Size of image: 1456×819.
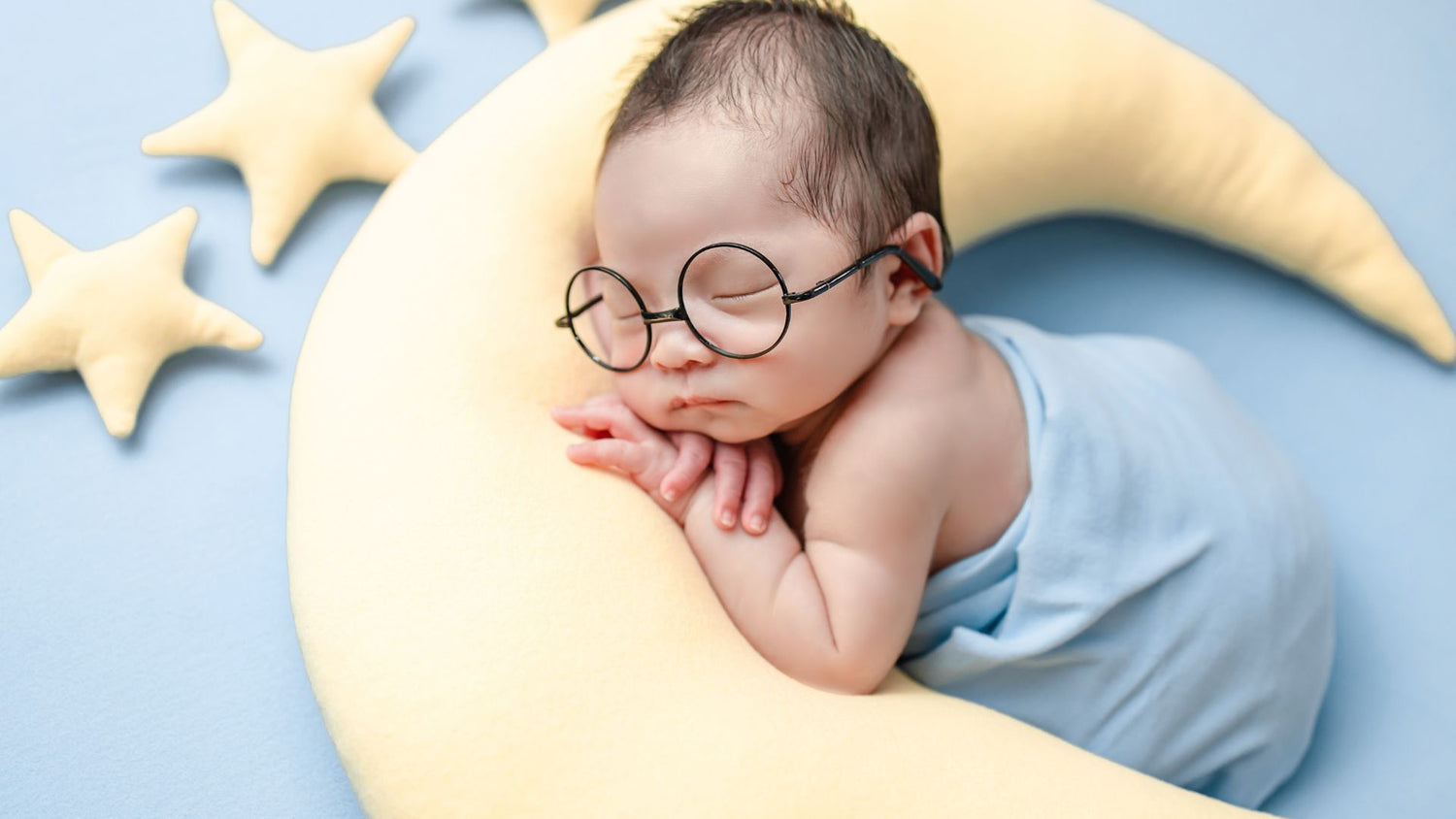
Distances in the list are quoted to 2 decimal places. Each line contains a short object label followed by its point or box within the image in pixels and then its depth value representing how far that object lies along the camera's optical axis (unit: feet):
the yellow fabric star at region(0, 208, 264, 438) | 2.27
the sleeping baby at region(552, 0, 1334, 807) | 1.97
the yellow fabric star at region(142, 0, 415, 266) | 2.43
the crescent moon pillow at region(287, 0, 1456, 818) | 1.88
